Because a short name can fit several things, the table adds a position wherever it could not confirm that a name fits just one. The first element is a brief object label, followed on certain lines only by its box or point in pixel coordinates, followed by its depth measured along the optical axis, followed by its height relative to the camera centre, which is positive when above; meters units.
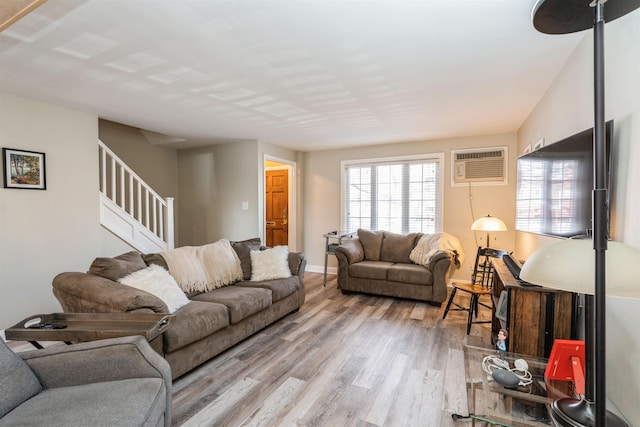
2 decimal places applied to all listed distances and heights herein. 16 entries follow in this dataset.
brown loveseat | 3.73 -0.80
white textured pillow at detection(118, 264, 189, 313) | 2.17 -0.57
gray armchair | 1.09 -0.75
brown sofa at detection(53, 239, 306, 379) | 1.94 -0.79
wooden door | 5.98 +0.01
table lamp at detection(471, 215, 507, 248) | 3.50 -0.21
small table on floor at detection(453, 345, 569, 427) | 1.24 -0.87
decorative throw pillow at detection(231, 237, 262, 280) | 3.27 -0.49
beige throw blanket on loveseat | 4.01 -0.55
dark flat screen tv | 1.52 +0.13
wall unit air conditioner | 4.21 +0.59
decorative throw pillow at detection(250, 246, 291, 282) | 3.19 -0.63
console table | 1.99 -0.75
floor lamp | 0.78 +0.12
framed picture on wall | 2.71 +0.36
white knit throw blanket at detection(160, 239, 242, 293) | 2.68 -0.57
